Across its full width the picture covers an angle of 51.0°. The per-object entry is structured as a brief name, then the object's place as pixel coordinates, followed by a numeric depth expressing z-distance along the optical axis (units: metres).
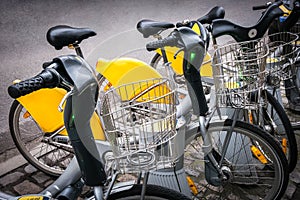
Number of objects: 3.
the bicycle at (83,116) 1.21
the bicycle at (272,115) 2.10
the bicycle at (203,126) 1.76
